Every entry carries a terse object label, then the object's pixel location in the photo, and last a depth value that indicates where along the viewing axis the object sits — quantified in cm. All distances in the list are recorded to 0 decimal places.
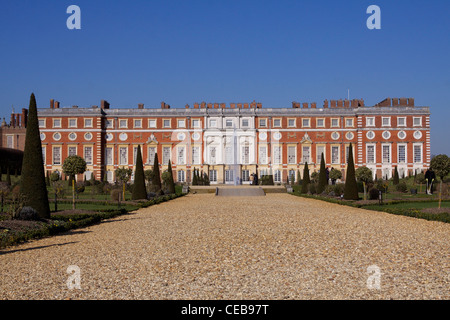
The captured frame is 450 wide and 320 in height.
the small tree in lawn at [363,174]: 2961
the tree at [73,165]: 2464
